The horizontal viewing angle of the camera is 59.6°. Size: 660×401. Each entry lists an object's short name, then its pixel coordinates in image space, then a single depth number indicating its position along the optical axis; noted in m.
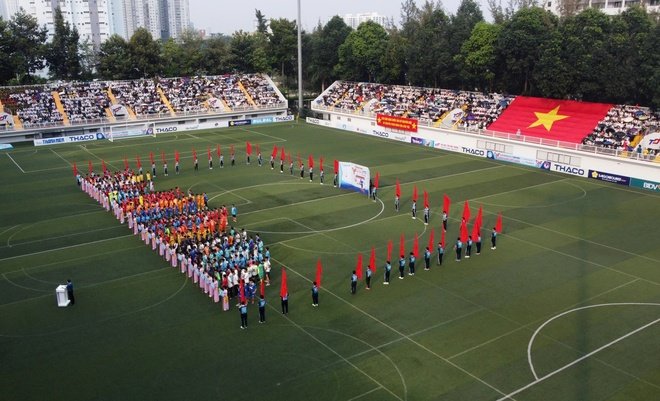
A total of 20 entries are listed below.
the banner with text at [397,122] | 53.83
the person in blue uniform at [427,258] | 23.16
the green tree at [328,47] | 72.25
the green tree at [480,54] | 53.38
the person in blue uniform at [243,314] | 18.14
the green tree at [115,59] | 66.66
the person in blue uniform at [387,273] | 21.73
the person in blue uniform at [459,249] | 24.06
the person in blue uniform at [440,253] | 23.66
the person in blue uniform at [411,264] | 22.59
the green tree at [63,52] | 68.06
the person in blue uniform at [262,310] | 18.52
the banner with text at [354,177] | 34.58
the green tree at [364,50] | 66.88
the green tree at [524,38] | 49.97
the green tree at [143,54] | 67.56
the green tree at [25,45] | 63.97
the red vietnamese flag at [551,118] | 45.44
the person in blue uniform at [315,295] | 19.80
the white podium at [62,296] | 19.69
